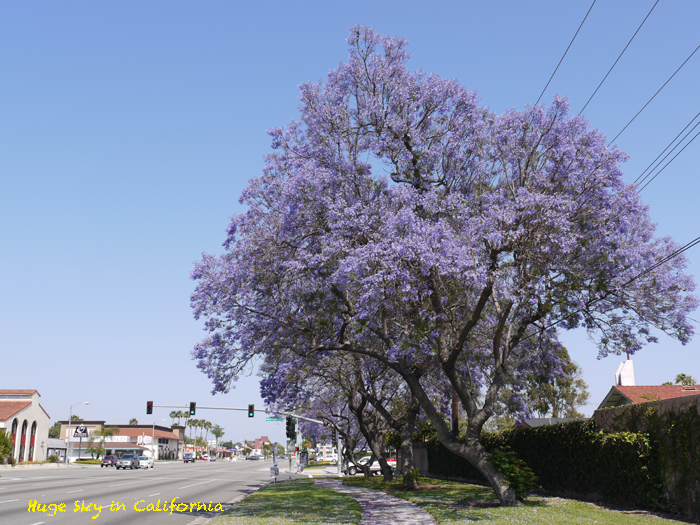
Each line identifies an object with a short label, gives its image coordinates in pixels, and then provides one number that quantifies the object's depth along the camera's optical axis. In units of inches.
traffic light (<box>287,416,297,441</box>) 1685.5
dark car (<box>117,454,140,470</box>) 2391.7
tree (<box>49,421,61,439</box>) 7206.2
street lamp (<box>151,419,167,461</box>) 5089.6
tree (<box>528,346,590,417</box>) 2415.1
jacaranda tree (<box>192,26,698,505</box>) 688.4
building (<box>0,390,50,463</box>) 2864.2
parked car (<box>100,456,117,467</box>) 2854.3
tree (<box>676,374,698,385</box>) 2264.3
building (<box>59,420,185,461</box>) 5007.4
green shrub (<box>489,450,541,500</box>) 707.4
